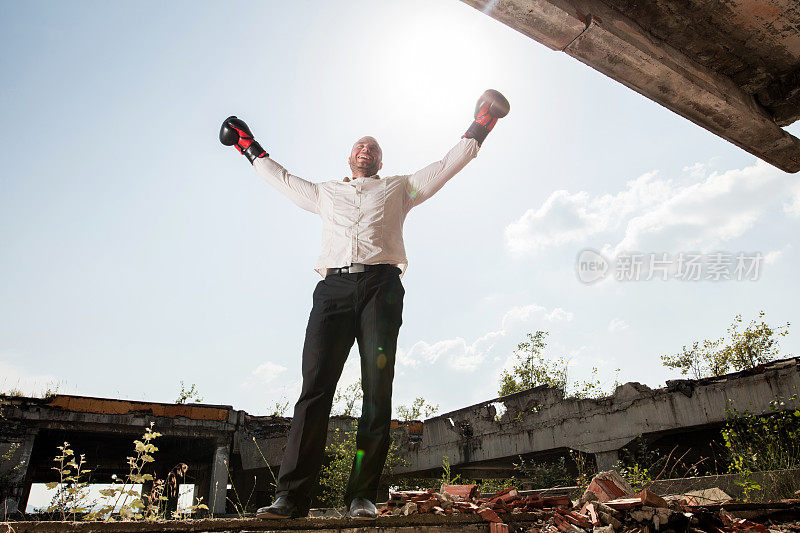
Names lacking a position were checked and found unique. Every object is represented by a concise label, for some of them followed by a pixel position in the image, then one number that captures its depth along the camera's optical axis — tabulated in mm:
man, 2396
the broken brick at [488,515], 2555
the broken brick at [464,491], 3010
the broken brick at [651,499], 2844
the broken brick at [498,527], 2495
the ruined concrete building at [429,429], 11234
